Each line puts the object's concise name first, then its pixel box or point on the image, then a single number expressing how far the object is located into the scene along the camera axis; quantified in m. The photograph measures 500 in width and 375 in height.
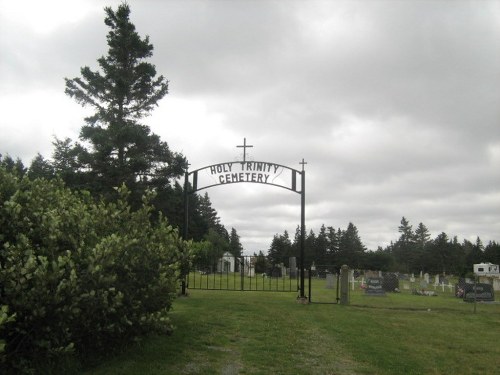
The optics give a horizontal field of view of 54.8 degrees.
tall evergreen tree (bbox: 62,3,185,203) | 22.36
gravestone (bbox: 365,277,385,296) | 21.73
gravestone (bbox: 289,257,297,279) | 32.50
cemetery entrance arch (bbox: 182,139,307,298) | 14.91
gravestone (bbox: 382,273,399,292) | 26.60
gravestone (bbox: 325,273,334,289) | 27.25
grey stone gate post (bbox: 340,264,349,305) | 14.59
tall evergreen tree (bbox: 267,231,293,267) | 85.50
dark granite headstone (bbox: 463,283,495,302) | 19.12
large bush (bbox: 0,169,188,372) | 4.75
